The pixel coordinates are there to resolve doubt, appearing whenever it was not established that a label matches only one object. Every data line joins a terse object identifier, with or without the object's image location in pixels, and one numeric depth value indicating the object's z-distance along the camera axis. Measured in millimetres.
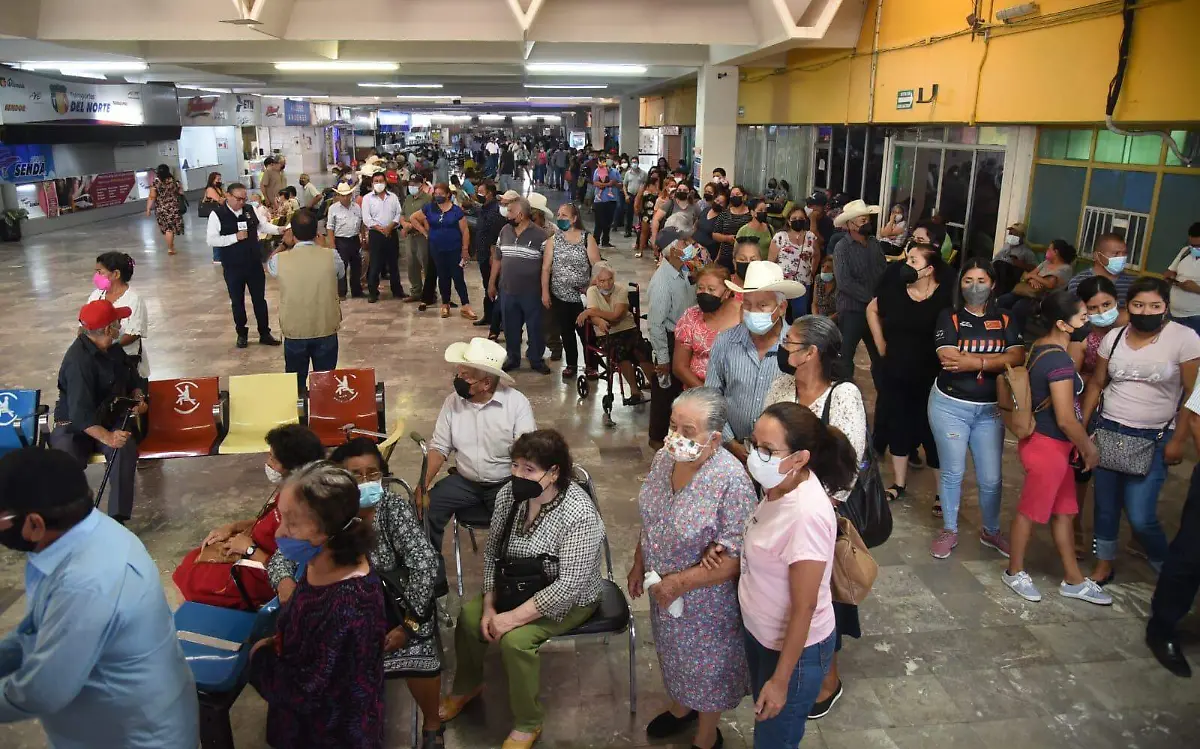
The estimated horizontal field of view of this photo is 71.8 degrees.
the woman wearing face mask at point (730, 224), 9525
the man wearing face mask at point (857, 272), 6340
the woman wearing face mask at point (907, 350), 4859
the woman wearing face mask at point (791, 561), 2424
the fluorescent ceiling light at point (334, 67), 13750
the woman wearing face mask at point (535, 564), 3053
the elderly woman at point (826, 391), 3258
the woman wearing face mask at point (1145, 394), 3963
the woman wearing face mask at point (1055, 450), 3918
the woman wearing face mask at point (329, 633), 2439
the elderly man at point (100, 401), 4605
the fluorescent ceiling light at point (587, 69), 14531
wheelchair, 6754
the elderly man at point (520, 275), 7582
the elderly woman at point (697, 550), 2752
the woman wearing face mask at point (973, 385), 4293
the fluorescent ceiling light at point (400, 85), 21562
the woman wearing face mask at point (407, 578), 2955
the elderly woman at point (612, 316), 6691
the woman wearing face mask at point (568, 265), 7332
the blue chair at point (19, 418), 4699
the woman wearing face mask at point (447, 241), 9727
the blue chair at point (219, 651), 2793
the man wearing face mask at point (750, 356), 3955
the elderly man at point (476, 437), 3992
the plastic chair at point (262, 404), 5215
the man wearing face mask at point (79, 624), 1988
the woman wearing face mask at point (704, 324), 4609
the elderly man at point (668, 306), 5789
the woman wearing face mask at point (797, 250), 8328
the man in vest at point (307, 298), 6031
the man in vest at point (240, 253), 8242
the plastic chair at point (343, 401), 5148
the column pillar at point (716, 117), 14242
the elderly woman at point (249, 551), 3242
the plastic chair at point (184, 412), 5219
